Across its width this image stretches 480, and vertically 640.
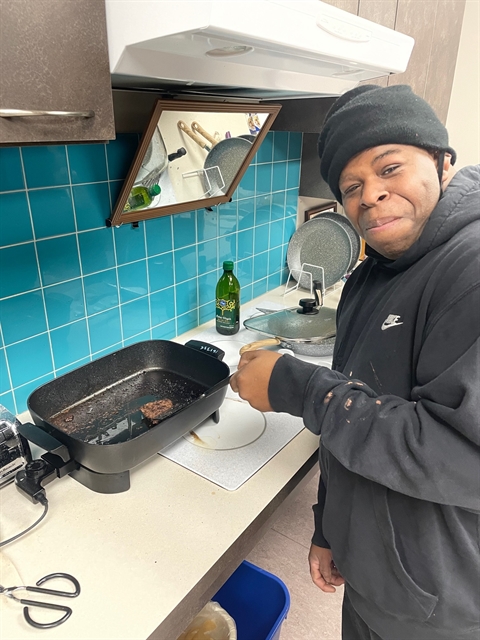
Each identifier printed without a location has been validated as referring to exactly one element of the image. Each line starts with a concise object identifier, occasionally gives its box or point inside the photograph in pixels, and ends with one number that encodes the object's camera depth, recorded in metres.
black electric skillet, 0.80
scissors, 0.61
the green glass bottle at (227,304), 1.44
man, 0.55
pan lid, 1.37
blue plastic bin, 1.12
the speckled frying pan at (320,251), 1.73
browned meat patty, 0.98
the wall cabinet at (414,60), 1.25
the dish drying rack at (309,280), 1.76
